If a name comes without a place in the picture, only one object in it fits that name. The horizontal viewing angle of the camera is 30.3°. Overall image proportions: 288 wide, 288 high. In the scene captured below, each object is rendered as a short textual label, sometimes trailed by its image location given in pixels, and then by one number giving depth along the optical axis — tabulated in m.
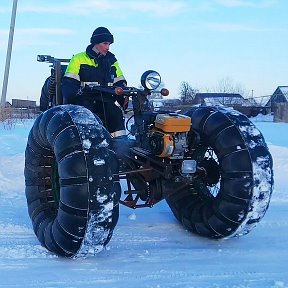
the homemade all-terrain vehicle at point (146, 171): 4.12
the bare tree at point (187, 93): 52.29
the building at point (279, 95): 55.77
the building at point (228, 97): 50.31
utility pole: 21.16
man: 5.70
